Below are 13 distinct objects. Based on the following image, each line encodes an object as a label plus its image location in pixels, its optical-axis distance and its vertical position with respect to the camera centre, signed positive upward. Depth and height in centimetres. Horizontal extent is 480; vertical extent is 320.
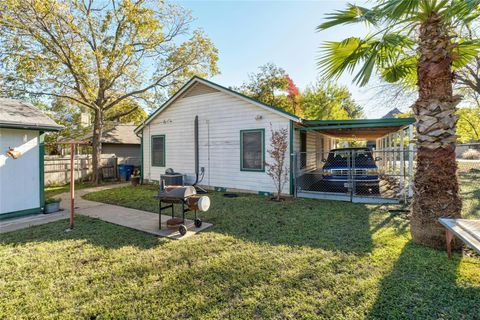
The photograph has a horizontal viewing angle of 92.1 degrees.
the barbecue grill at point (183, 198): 482 -82
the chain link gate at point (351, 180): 734 -70
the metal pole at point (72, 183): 505 -53
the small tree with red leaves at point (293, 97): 2849 +774
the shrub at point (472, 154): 2400 +43
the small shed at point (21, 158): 565 +5
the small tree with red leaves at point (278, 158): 788 +3
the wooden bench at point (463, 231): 283 -99
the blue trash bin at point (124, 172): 1423 -77
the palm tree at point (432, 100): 372 +96
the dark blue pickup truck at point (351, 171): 740 -41
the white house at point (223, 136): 852 +102
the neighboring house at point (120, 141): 1812 +145
